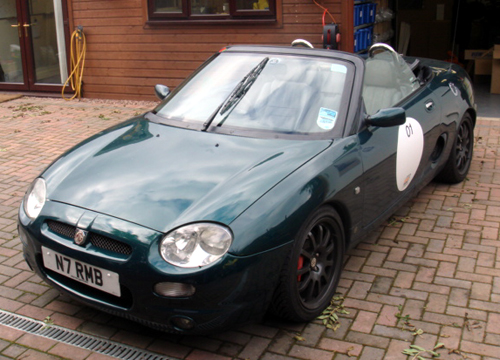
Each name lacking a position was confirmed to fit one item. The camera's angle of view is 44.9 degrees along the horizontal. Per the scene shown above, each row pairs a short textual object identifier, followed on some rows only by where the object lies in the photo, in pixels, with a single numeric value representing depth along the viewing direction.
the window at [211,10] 8.88
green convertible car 2.97
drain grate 3.21
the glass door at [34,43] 10.47
